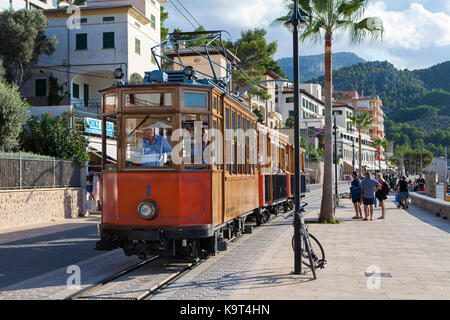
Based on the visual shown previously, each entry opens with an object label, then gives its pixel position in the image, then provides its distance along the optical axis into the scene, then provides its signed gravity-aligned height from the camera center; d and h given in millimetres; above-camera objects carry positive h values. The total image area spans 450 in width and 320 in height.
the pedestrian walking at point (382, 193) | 19741 -800
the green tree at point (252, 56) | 56906 +12580
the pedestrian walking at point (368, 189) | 18594 -608
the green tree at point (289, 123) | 76325 +7138
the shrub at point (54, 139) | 21844 +1457
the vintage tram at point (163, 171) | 9336 +46
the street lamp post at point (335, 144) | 27789 +1531
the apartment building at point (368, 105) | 136125 +17020
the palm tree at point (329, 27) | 17938 +4903
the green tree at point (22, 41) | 33844 +8537
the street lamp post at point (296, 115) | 9008 +1010
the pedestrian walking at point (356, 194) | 19625 -811
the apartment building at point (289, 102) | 87625 +11686
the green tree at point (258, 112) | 61984 +7205
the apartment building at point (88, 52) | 35125 +8066
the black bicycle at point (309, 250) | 8914 -1318
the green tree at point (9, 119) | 20422 +2168
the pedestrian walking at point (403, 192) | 25580 -1019
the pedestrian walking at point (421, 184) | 39219 -942
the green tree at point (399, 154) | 132562 +4439
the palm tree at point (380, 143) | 95469 +5221
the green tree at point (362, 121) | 64625 +6125
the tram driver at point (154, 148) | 9453 +450
